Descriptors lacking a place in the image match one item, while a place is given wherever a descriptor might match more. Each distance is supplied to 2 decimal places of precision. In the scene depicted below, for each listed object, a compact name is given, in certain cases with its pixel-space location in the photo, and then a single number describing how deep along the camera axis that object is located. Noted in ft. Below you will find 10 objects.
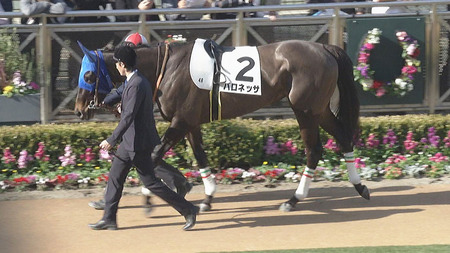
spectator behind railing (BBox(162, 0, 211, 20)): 66.33
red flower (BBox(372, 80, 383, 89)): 65.51
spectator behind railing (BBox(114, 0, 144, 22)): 67.46
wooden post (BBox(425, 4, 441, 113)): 65.72
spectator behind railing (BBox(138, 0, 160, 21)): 65.10
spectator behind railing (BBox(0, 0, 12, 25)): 68.85
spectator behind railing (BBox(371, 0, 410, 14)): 67.85
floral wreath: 64.85
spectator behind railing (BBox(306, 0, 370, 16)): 68.23
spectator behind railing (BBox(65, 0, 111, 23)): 65.77
